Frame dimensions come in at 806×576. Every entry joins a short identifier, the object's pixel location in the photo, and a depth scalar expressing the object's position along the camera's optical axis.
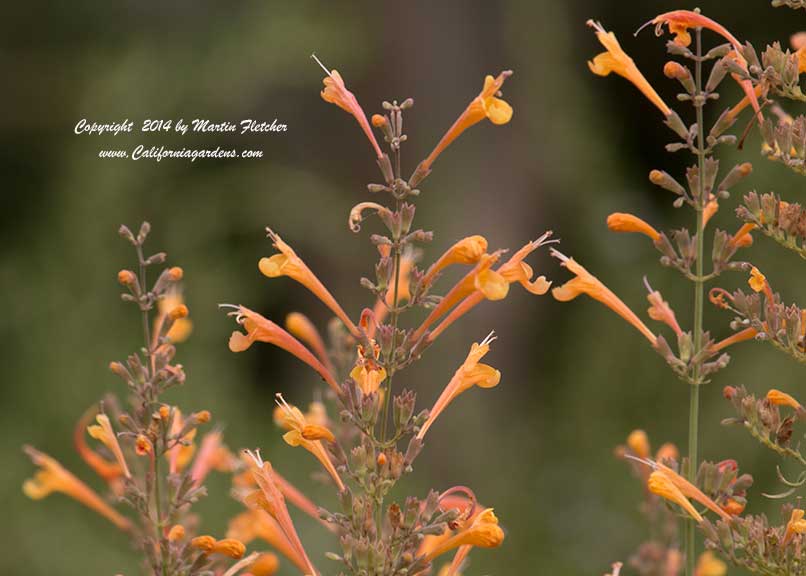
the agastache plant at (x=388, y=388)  4.00
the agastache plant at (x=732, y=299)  4.18
